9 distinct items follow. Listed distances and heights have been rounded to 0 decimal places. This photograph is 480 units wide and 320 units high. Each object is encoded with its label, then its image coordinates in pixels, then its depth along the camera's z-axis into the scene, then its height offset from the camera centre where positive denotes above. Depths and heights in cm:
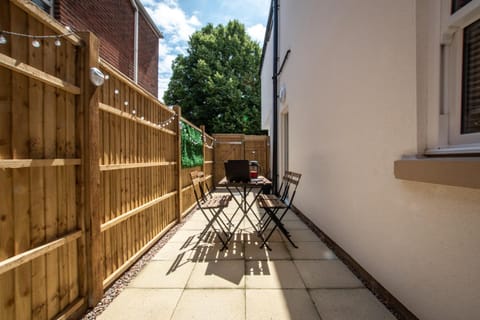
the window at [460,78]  129 +47
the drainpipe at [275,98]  646 +174
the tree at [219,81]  1521 +521
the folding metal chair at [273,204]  299 -66
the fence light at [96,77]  167 +60
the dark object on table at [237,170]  317 -19
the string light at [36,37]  112 +67
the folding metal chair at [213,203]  306 -67
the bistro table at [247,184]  315 -39
